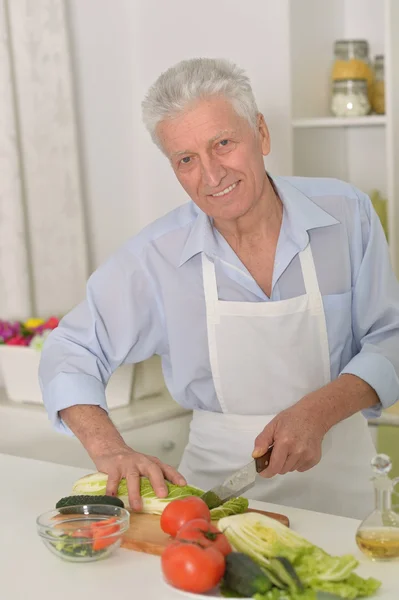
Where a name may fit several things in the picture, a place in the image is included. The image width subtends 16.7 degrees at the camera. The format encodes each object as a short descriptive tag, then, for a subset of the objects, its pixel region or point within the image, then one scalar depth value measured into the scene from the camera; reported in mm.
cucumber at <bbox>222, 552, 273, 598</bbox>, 1551
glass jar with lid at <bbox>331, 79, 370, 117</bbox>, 3133
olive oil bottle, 1659
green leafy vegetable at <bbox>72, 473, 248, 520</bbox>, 1821
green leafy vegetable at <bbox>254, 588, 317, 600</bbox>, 1528
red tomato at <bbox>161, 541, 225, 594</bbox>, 1569
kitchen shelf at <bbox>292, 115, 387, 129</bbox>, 3071
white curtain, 2938
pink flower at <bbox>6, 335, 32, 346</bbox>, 2831
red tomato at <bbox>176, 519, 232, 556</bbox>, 1594
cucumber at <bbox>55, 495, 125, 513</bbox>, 1804
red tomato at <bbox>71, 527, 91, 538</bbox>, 1708
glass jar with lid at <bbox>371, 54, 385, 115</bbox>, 3143
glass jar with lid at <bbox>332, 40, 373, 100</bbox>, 3118
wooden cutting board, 1741
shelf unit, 2992
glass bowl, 1705
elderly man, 2240
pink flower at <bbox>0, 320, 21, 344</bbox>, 2868
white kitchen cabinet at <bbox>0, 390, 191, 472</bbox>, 2742
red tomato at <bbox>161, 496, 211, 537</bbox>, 1719
